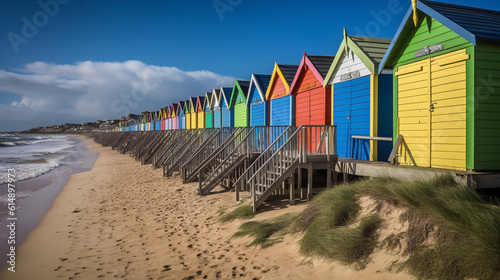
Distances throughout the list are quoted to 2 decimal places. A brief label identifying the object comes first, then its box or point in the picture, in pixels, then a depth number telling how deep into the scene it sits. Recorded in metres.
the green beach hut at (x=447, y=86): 6.15
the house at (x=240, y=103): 17.81
